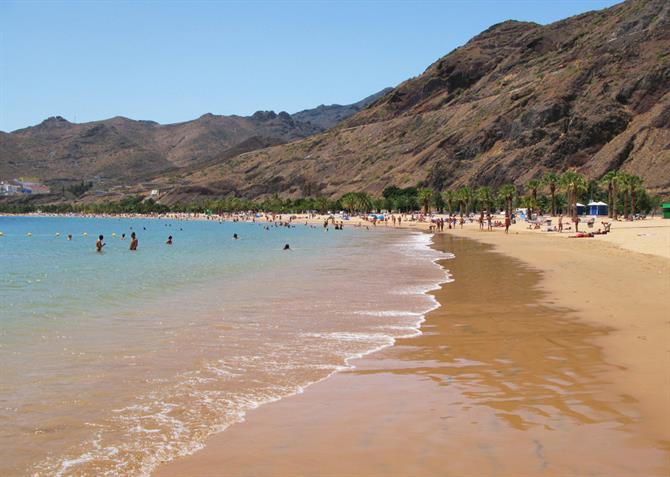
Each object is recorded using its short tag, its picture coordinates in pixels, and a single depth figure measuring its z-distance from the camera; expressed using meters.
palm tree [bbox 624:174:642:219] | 92.81
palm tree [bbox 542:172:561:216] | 102.69
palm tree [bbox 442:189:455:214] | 135.75
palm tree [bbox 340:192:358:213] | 166.00
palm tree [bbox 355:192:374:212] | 166.00
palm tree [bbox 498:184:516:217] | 109.83
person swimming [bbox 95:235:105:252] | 53.03
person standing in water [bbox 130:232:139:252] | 55.24
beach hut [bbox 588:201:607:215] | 108.43
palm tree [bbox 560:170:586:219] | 94.38
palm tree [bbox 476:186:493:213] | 114.69
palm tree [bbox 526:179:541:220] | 108.25
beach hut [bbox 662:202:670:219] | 97.81
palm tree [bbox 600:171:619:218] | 95.50
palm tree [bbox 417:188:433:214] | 137.12
